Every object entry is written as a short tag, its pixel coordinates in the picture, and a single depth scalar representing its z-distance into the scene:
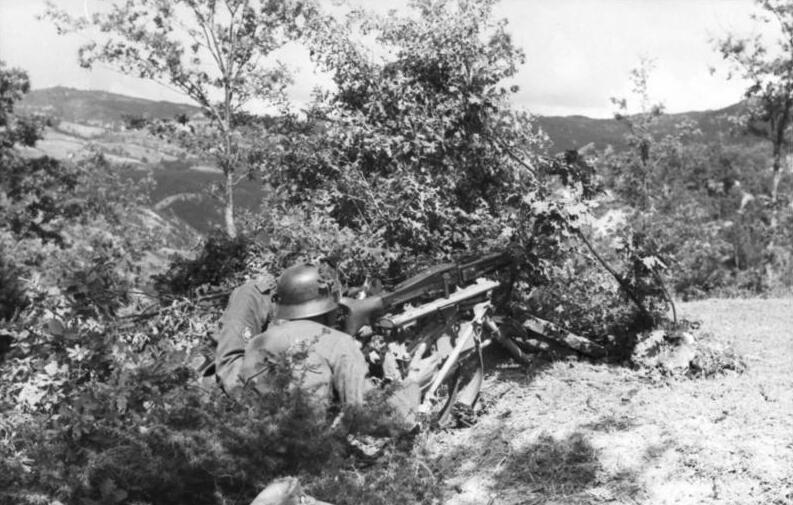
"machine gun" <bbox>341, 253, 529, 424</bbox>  5.50
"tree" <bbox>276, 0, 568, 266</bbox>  7.43
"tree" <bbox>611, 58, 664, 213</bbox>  38.34
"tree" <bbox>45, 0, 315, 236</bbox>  22.77
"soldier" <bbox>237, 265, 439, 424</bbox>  4.28
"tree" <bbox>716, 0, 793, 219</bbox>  28.03
